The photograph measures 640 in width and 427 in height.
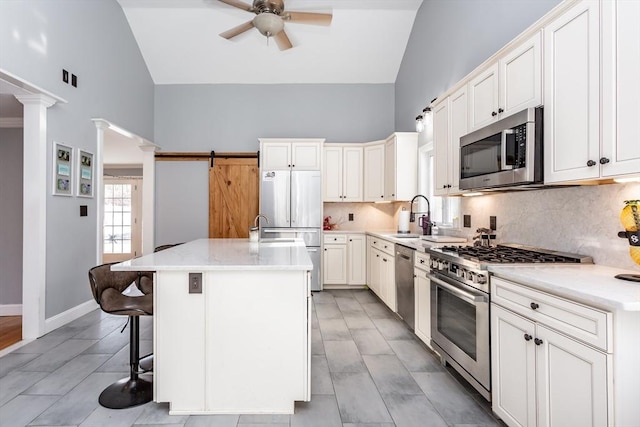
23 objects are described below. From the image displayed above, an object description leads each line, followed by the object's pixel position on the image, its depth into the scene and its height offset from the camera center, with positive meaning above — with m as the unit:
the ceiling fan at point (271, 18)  3.54 +2.03
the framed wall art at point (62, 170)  3.62 +0.46
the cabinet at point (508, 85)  2.03 +0.83
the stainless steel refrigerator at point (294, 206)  5.44 +0.12
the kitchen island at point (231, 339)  2.09 -0.72
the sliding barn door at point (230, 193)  6.11 +0.37
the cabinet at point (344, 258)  5.52 -0.65
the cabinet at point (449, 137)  2.99 +0.69
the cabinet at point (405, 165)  4.98 +0.69
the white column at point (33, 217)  3.37 -0.03
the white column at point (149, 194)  6.02 +0.34
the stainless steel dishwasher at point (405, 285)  3.38 -0.69
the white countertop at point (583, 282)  1.23 -0.27
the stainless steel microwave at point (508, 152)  2.00 +0.39
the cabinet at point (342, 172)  5.75 +0.68
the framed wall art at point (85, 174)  4.02 +0.47
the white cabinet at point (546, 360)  1.31 -0.61
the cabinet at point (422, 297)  2.96 -0.69
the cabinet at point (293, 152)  5.54 +0.95
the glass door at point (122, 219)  8.96 -0.11
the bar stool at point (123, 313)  2.21 -0.59
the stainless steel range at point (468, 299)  2.04 -0.53
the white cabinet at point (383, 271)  4.08 -0.69
